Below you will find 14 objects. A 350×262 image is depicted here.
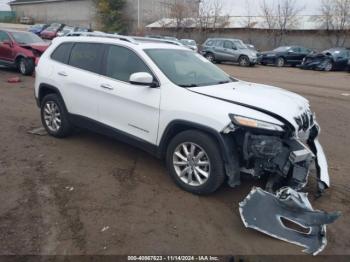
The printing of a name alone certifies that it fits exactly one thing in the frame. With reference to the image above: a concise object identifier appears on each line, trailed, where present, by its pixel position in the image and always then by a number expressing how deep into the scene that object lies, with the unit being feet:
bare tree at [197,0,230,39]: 126.25
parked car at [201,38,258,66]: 72.49
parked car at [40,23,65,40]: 109.15
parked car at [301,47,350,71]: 69.92
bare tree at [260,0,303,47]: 113.09
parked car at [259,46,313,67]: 79.00
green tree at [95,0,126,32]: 149.79
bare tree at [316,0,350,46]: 101.50
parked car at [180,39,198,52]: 83.55
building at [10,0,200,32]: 156.25
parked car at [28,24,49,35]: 119.01
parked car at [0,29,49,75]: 42.09
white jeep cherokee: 12.55
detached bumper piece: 10.93
